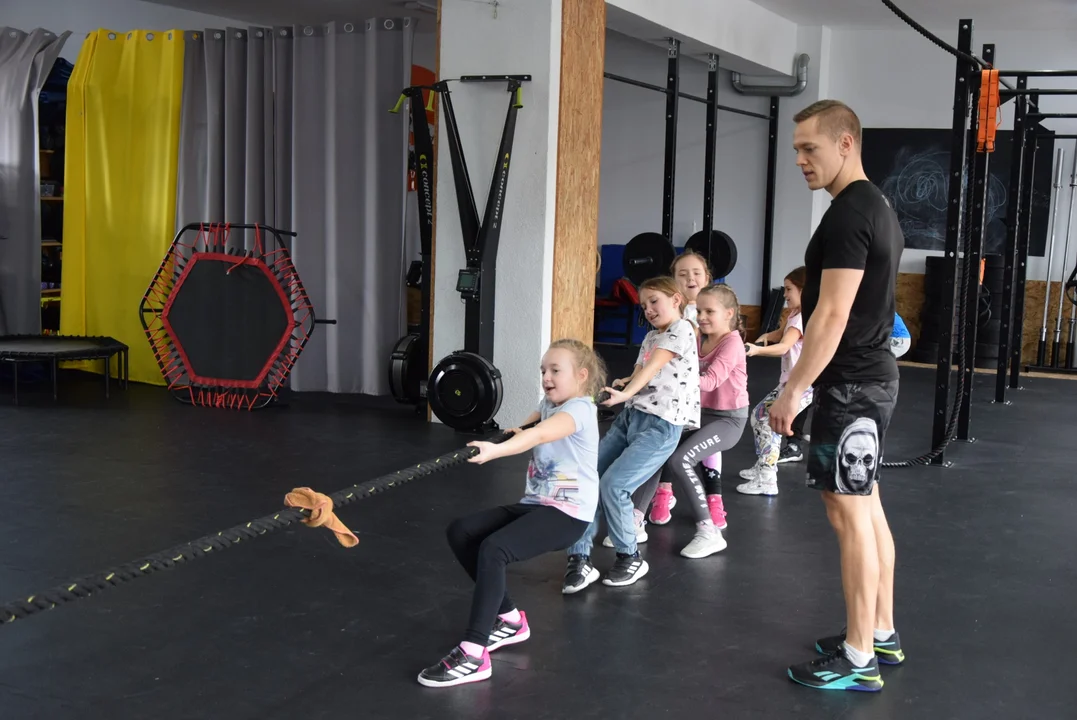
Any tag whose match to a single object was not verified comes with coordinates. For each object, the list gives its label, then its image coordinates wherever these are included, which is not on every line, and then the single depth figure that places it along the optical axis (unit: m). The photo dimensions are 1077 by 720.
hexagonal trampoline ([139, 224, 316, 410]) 6.34
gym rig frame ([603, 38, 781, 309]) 6.99
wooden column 5.78
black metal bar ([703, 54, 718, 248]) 8.12
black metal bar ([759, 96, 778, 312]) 9.86
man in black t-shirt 2.54
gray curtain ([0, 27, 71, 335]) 7.12
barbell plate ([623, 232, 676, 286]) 7.35
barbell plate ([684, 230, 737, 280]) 8.50
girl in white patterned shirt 3.40
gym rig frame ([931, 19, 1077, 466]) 5.08
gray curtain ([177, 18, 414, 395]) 6.68
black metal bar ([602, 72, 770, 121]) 6.52
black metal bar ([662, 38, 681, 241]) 6.96
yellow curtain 7.11
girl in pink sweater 3.80
